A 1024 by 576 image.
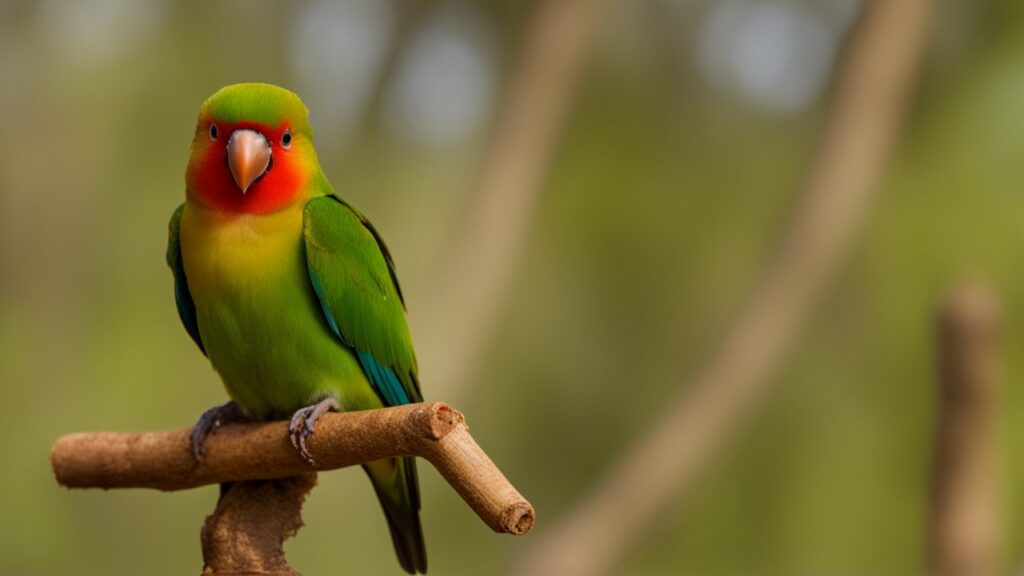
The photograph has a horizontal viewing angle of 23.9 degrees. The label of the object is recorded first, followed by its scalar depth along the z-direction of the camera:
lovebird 2.34
